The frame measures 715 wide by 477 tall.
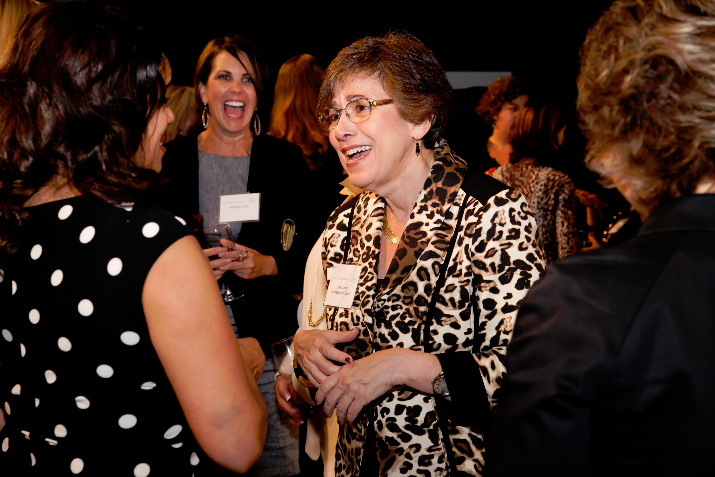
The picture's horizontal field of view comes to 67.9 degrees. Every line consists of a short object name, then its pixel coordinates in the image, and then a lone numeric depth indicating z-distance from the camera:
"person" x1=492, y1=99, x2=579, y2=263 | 3.75
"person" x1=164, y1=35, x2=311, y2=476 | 2.56
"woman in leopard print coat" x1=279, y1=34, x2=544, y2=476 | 1.45
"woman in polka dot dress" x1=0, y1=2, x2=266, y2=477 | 1.02
